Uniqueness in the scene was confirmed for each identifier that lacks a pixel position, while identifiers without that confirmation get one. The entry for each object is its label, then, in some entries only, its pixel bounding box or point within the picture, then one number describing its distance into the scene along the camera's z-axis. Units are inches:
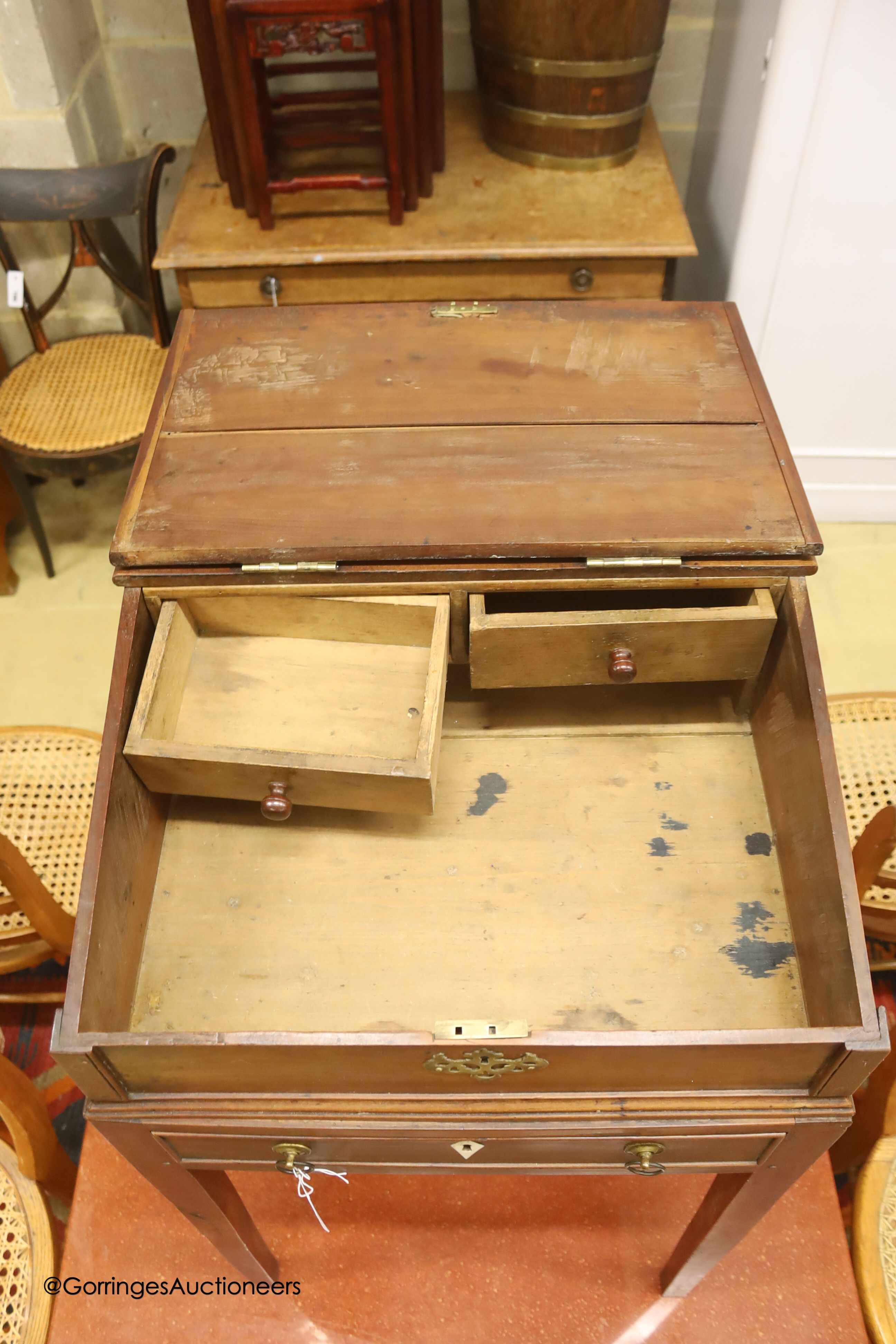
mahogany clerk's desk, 42.6
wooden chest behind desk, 74.2
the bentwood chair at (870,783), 62.5
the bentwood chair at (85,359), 86.7
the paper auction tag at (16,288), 93.6
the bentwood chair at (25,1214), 51.6
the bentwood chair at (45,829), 64.6
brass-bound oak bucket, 69.4
